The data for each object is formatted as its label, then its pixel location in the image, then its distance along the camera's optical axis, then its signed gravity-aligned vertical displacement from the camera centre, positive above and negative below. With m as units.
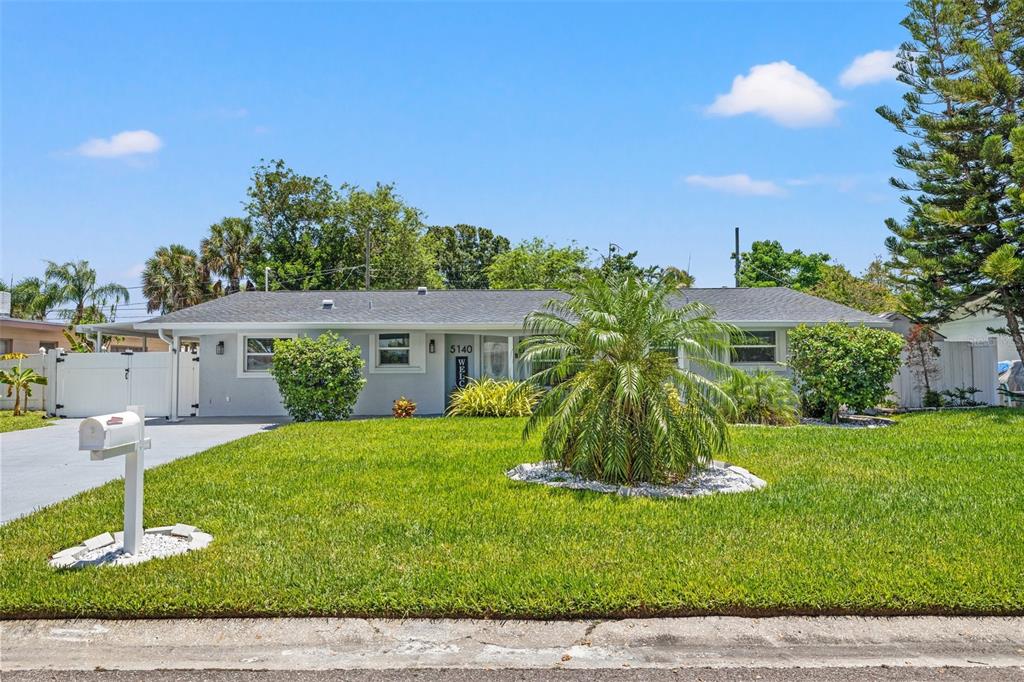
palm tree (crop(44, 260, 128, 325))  37.09 +4.32
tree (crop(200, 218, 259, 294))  37.25 +6.46
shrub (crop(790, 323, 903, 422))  13.12 +0.01
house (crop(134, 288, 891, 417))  16.44 +0.66
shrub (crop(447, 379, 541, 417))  15.41 -0.87
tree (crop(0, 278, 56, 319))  36.09 +3.64
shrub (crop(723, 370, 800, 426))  13.16 -0.67
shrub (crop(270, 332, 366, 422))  14.62 -0.23
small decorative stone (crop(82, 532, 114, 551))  5.27 -1.37
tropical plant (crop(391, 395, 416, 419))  15.71 -0.99
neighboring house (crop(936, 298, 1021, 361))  21.55 +1.19
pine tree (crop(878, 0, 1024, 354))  15.75 +5.04
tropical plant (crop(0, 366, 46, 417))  17.12 -0.30
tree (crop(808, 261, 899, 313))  31.27 +3.59
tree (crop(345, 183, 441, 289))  37.47 +7.22
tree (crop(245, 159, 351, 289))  37.03 +7.87
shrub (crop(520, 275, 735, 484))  7.18 -0.25
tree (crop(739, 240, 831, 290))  43.97 +6.52
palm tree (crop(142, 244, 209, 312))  36.03 +4.47
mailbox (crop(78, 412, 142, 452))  4.67 -0.46
